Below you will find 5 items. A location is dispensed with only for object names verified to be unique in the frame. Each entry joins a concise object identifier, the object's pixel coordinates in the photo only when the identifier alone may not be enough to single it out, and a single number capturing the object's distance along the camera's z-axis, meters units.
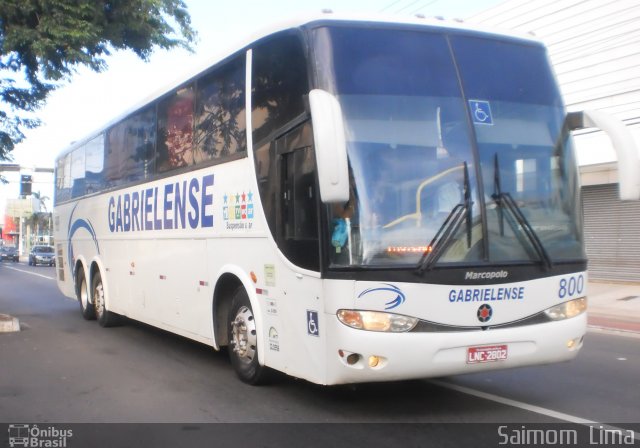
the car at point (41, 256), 46.88
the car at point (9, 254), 60.03
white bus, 5.37
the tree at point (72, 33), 10.53
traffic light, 32.09
